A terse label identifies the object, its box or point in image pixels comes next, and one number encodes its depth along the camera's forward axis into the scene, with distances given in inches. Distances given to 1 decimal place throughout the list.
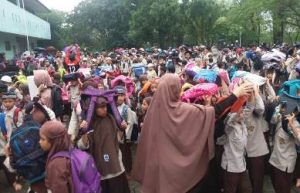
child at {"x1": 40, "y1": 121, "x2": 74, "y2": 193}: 76.8
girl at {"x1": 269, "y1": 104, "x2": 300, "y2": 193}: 98.5
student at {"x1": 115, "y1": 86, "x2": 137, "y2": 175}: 137.7
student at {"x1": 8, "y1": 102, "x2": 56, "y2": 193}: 88.3
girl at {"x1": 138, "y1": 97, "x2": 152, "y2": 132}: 136.9
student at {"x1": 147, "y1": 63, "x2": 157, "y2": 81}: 217.8
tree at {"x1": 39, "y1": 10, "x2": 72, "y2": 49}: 1183.0
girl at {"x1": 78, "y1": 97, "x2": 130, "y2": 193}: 102.4
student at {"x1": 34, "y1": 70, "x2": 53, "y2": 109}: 148.0
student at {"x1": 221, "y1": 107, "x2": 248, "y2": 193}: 99.5
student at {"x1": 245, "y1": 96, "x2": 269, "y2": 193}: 107.8
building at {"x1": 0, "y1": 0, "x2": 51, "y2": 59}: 632.9
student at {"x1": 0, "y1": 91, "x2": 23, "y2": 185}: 134.6
